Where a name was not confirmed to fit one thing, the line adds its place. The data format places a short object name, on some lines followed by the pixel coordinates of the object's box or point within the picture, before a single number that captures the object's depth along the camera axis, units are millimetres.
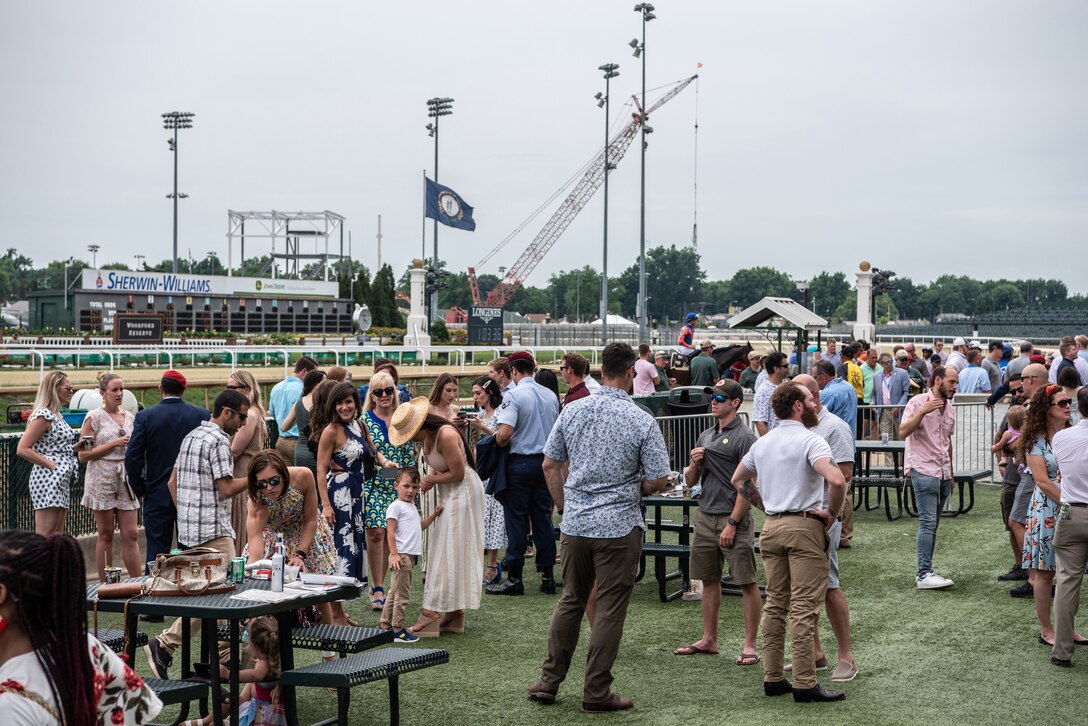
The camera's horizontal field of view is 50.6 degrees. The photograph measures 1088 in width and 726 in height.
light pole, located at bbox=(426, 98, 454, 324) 62531
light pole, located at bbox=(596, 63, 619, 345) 49406
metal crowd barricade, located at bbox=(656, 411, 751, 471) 14788
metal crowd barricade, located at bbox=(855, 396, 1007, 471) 16109
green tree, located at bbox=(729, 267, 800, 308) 187000
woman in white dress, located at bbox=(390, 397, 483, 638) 8078
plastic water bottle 5922
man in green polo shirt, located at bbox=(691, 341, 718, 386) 18125
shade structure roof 19609
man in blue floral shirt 6406
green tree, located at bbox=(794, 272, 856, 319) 174750
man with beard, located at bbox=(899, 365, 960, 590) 9352
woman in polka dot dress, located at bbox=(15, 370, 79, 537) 8820
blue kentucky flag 56188
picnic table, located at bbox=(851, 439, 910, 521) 12828
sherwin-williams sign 55719
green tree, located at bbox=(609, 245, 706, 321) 172125
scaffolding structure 85250
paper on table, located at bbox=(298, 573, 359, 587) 6199
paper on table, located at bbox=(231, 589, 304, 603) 5703
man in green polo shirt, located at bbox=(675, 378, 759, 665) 7609
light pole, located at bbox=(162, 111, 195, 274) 73812
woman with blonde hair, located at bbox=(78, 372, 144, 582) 8938
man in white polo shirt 6457
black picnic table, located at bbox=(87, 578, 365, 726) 5516
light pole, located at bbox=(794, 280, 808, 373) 20492
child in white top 8078
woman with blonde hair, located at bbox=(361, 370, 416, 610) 8852
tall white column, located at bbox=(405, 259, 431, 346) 42125
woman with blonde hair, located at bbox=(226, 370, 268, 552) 8609
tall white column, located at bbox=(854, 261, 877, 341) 36531
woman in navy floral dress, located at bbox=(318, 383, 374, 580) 8117
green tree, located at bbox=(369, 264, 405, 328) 75688
